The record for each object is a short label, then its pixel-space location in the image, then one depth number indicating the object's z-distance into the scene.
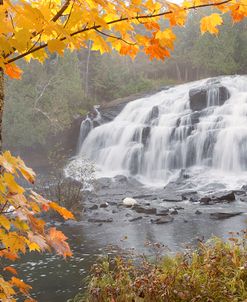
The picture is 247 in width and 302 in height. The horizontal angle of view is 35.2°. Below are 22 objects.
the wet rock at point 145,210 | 12.49
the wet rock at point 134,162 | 21.84
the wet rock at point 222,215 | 11.33
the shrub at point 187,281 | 4.12
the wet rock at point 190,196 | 13.98
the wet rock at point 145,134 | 22.97
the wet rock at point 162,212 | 12.17
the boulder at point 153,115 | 24.52
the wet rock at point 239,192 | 14.45
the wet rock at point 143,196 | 15.58
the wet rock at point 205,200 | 13.35
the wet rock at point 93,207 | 13.80
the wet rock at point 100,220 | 11.87
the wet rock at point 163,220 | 11.26
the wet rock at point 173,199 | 14.24
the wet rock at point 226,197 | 13.48
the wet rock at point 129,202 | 14.08
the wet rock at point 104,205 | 14.12
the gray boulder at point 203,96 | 23.77
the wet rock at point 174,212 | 12.11
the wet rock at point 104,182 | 18.58
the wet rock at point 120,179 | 19.57
